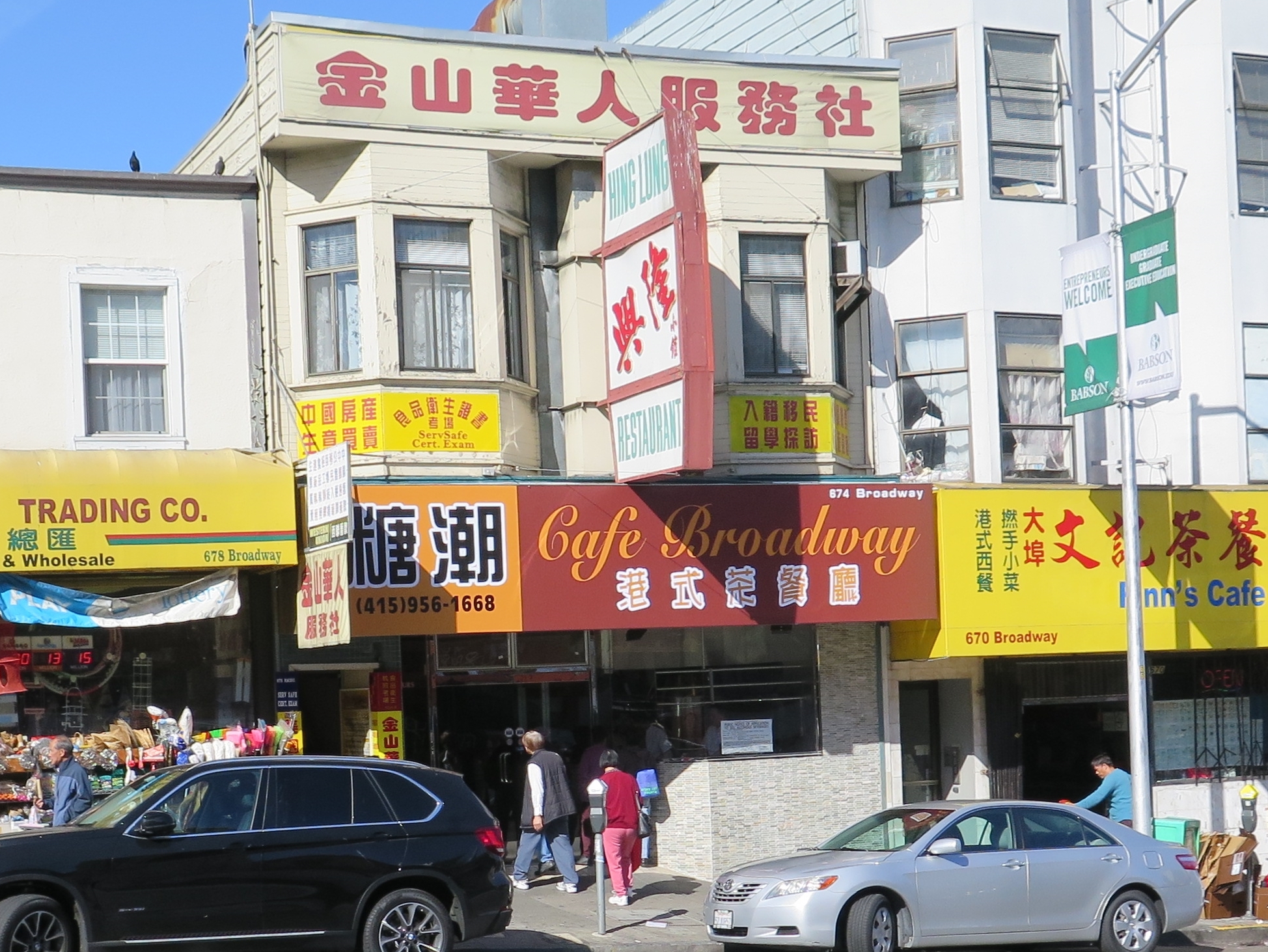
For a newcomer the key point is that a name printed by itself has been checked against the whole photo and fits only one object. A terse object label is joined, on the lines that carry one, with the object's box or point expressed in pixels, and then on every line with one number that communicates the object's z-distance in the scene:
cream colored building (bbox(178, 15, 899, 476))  17.33
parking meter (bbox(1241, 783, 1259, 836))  18.75
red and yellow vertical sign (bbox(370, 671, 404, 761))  17.38
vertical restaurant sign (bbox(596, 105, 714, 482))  15.59
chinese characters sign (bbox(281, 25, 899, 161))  17.25
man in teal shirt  17.75
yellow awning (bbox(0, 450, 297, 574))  15.36
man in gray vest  16.56
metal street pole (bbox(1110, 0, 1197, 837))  17.20
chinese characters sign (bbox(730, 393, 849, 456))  18.70
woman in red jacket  16.25
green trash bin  17.45
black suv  11.20
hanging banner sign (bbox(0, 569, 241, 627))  15.56
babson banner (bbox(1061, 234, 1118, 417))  18.05
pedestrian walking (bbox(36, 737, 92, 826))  14.58
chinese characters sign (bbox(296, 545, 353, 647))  15.04
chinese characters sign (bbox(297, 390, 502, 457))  17.22
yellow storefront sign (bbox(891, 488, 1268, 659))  18.67
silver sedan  13.42
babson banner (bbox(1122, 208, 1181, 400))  17.14
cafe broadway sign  16.56
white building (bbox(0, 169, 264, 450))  16.69
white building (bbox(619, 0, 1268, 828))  19.77
